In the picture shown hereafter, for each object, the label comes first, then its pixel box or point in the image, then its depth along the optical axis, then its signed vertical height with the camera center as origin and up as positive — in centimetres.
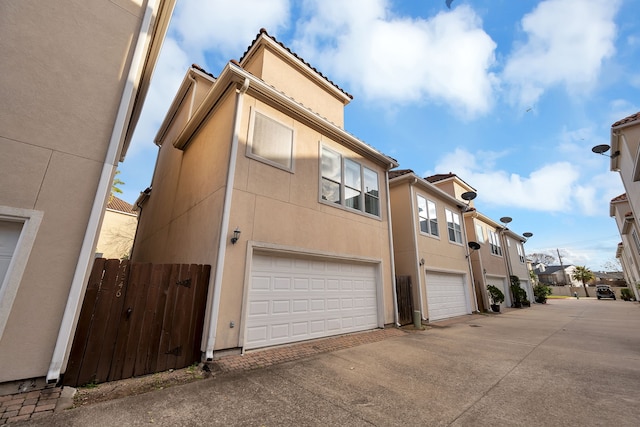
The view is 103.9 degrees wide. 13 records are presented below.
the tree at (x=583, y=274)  4259 +195
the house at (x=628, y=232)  1712 +396
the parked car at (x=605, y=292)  3032 -72
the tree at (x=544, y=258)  6658 +708
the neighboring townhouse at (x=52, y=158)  318 +169
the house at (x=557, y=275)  5297 +212
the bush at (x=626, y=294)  2766 -84
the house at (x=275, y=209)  541 +194
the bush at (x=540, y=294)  2323 -79
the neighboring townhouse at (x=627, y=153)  933 +529
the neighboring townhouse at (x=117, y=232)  1811 +354
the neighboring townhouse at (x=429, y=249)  1048 +155
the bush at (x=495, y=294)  1467 -53
